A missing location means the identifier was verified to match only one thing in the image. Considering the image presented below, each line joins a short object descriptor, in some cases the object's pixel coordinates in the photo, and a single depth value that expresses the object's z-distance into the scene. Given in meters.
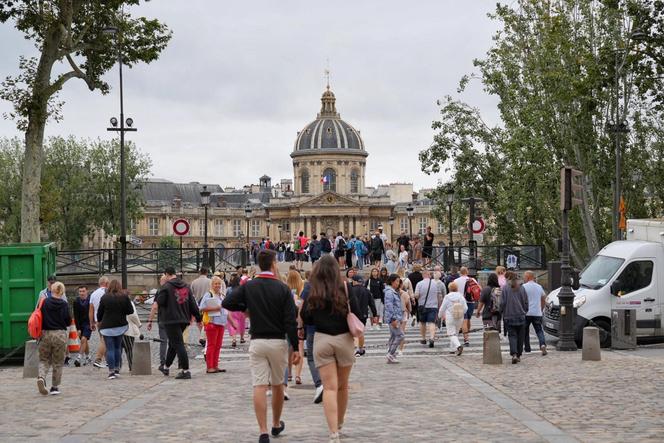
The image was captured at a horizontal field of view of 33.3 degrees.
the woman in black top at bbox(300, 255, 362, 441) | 10.85
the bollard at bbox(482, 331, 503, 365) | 19.55
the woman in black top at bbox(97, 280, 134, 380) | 18.08
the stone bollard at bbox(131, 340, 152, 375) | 18.48
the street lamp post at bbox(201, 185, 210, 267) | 43.06
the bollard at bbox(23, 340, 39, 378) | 18.73
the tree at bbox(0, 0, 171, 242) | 31.09
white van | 23.33
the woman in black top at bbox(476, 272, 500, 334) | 22.86
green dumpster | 21.42
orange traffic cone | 20.27
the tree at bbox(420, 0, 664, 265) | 38.91
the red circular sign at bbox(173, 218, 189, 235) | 34.31
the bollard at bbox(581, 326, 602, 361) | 19.61
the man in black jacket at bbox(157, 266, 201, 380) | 17.69
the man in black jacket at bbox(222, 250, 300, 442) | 11.02
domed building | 161.75
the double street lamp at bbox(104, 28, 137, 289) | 31.56
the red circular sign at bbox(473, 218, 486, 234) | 42.12
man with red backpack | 25.09
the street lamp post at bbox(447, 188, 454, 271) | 45.22
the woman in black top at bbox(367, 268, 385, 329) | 29.17
